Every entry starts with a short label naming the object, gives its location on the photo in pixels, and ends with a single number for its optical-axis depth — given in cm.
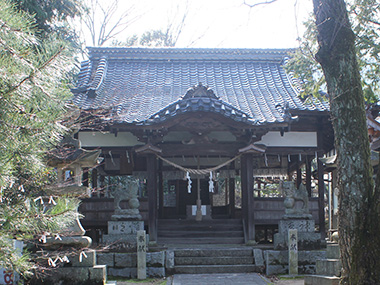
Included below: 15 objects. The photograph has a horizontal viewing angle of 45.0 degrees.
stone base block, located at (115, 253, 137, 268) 1117
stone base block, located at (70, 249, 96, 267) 834
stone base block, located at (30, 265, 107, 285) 828
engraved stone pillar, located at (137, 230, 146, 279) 1081
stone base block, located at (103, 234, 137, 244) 1140
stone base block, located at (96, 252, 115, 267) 1116
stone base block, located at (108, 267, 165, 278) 1098
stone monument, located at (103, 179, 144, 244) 1146
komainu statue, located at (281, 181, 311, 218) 1183
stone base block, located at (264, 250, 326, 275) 1115
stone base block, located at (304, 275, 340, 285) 744
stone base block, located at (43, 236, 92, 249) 821
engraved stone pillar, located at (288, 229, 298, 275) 1098
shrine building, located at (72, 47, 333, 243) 1280
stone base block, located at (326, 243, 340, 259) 846
